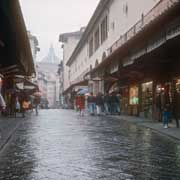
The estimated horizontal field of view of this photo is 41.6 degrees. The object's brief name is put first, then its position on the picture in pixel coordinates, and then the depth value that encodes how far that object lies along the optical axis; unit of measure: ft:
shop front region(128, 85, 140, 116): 50.19
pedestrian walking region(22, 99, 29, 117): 52.97
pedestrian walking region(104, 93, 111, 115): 57.08
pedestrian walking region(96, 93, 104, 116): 55.85
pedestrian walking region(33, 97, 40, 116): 60.79
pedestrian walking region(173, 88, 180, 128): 30.69
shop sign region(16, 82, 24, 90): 63.07
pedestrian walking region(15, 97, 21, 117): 52.53
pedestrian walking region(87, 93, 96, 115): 57.05
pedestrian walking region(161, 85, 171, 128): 30.79
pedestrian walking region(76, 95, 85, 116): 58.33
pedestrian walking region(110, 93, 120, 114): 55.85
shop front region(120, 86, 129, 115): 55.44
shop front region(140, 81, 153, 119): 44.39
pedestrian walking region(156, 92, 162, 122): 34.25
